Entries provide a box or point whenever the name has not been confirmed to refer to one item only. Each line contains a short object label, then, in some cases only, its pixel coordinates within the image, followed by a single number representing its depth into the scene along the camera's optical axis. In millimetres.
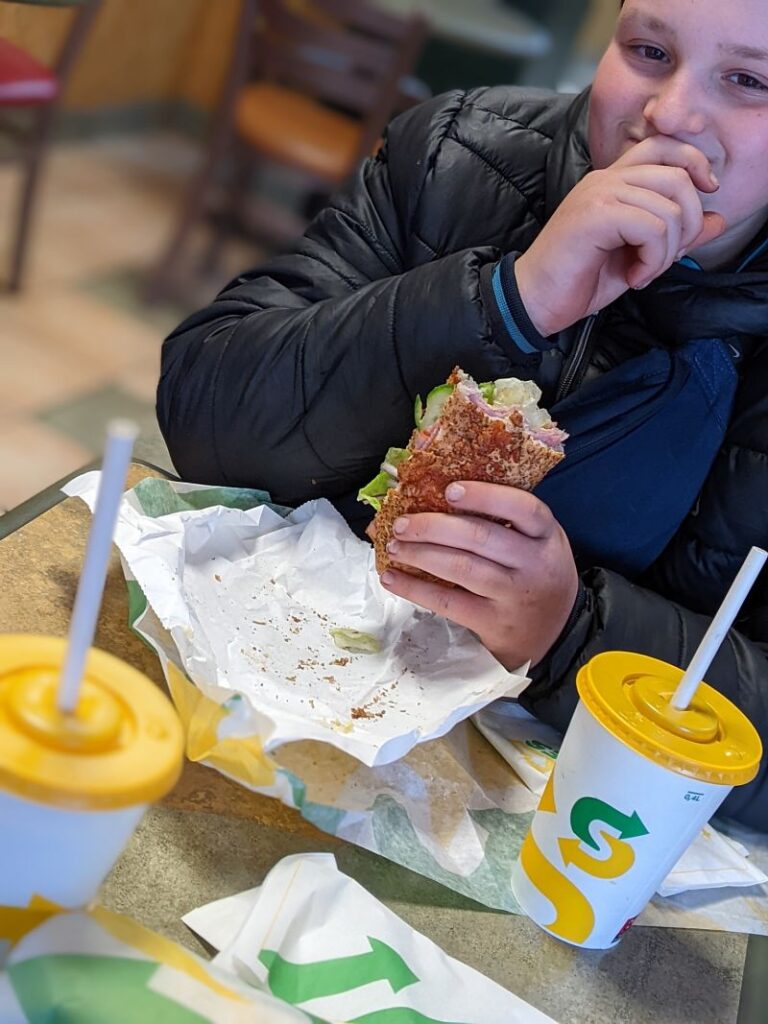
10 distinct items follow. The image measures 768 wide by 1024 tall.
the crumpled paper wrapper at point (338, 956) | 724
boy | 1083
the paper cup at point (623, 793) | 780
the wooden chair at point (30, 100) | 3605
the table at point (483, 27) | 4855
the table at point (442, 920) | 797
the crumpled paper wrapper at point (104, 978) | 562
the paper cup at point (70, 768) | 517
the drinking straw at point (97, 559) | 502
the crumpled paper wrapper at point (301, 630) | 919
